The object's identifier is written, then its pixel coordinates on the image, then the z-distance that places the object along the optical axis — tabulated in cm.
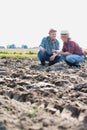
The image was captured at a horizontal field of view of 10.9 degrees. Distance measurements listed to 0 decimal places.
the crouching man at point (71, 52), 1320
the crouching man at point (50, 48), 1334
